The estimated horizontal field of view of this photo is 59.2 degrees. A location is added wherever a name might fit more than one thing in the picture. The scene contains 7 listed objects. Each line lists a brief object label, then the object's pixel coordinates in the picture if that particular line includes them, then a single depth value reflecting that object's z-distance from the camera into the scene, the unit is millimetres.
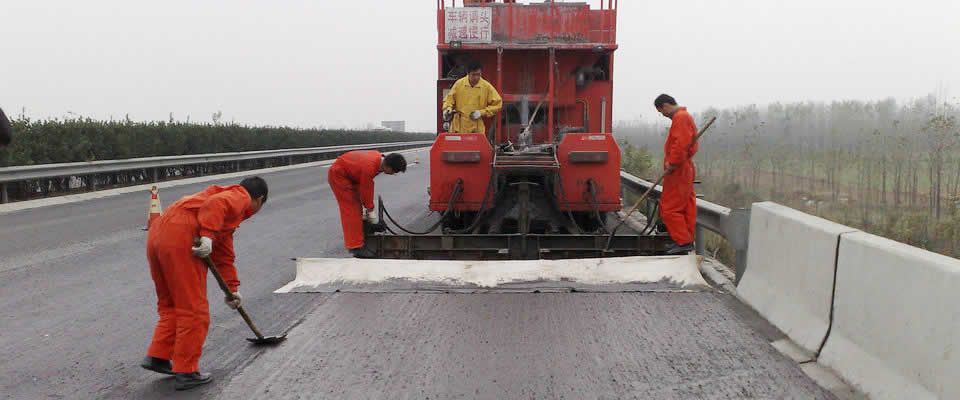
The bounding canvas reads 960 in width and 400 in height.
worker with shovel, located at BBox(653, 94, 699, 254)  7852
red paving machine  8305
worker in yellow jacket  9930
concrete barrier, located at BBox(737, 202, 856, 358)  5062
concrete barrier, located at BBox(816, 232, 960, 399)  3617
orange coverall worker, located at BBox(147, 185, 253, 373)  4426
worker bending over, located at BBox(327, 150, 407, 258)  8094
